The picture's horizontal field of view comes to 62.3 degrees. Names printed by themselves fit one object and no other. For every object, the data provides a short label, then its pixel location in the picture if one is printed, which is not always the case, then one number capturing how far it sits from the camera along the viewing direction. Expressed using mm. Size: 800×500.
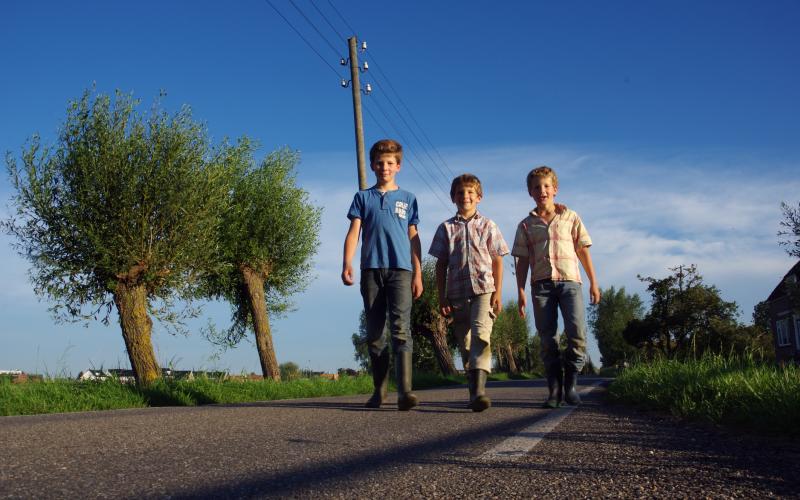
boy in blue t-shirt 6043
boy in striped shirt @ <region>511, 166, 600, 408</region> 6281
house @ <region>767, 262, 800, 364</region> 43125
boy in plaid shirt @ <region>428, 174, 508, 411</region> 6004
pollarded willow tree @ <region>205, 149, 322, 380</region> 20500
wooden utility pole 17750
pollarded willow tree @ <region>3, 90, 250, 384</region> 15500
